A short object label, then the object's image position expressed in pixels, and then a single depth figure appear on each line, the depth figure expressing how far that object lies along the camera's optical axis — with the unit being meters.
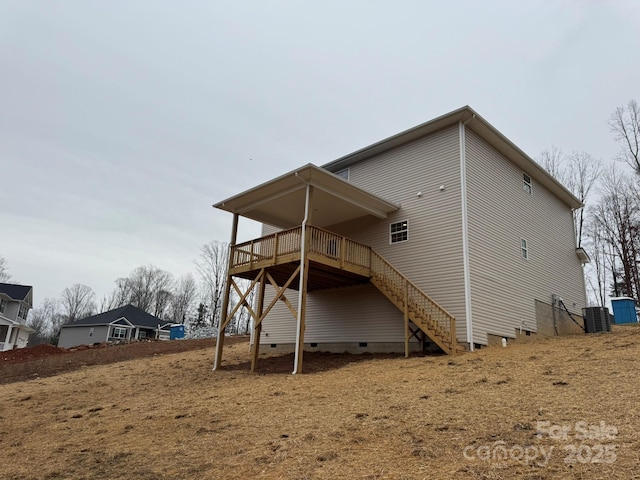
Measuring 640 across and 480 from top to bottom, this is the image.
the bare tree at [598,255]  32.06
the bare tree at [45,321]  78.69
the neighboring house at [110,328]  43.28
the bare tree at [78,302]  78.56
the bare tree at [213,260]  47.94
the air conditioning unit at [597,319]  16.77
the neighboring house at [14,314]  38.94
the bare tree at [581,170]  30.56
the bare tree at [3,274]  62.62
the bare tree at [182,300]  70.81
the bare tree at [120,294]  71.75
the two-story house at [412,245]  12.88
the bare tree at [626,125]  25.62
